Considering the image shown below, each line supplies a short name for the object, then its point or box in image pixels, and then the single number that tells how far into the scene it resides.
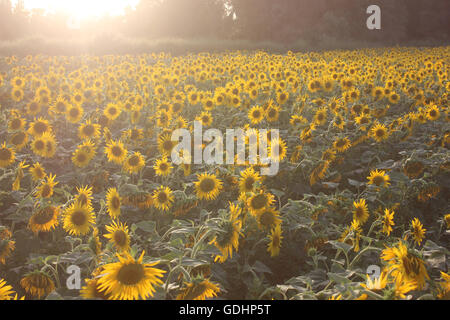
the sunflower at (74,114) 5.68
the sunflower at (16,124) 4.69
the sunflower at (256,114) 5.73
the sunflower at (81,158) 4.13
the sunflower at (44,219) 2.98
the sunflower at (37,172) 3.67
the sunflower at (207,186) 3.41
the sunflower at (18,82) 6.91
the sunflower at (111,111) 5.72
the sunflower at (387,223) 2.93
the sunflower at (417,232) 2.79
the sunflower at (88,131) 4.81
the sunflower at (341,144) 4.55
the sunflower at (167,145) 4.34
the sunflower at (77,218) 2.95
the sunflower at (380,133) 5.08
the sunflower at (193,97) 6.82
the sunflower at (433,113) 5.87
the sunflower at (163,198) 3.28
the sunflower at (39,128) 4.61
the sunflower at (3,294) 1.68
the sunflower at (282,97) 6.79
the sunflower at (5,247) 2.58
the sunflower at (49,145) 4.45
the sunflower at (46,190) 3.18
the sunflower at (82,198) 2.95
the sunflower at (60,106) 5.80
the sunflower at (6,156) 3.80
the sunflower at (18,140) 4.35
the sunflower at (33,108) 5.79
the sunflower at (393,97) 7.16
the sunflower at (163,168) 3.93
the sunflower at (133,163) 3.96
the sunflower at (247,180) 3.20
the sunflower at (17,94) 6.39
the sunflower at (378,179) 3.69
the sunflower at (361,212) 3.17
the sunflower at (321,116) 5.80
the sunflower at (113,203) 3.18
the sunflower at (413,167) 4.08
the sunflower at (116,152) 4.13
